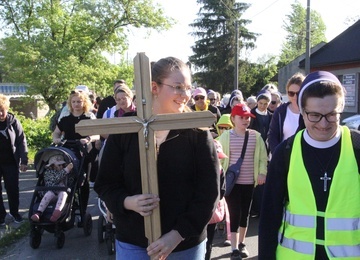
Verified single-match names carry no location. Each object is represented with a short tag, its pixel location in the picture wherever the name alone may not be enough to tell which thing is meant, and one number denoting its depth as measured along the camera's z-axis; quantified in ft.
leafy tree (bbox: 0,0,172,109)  73.67
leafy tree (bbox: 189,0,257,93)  144.46
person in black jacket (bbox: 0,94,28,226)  20.43
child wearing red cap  15.69
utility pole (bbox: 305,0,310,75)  62.77
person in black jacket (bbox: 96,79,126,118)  26.96
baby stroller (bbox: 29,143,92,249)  17.04
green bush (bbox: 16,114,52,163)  43.42
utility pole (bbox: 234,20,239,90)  85.99
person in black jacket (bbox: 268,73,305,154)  14.82
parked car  46.56
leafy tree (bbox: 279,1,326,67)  195.42
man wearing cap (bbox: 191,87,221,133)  24.53
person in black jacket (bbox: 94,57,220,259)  7.41
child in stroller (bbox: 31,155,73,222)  17.39
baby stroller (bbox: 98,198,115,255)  16.31
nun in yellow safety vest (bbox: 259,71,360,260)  6.48
